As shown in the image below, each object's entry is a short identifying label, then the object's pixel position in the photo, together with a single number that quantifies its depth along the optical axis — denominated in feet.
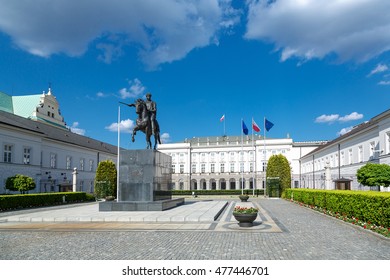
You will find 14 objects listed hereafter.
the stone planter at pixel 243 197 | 119.45
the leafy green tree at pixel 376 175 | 88.69
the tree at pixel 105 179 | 139.33
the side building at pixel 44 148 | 120.37
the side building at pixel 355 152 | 108.99
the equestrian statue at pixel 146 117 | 69.72
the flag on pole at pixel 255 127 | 152.56
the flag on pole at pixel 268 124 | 153.69
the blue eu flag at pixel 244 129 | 159.02
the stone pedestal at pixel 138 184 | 64.95
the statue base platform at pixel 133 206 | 64.44
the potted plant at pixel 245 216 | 43.88
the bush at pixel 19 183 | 101.81
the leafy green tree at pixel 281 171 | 164.96
